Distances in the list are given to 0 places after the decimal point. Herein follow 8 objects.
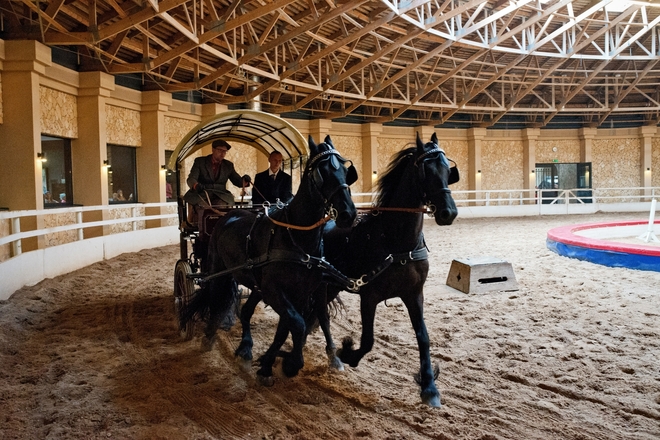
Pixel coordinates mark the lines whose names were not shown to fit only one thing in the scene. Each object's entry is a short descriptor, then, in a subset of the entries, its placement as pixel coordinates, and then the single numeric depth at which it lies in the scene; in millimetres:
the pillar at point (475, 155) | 21875
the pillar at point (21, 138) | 8703
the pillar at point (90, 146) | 10953
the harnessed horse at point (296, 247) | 3117
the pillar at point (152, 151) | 13094
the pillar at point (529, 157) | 22453
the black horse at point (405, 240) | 3236
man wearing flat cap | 5254
